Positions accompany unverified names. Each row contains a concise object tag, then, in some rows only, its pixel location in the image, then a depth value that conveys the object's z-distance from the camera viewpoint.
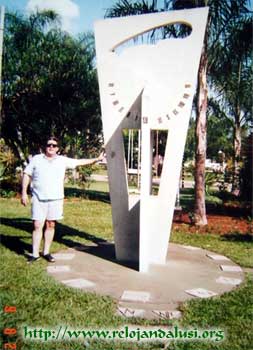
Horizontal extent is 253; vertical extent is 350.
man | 5.60
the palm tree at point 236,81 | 9.93
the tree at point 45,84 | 15.56
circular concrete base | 4.40
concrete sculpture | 5.87
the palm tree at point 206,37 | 9.24
